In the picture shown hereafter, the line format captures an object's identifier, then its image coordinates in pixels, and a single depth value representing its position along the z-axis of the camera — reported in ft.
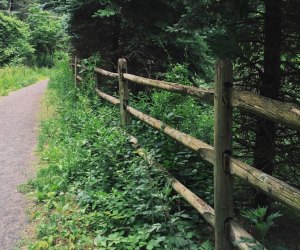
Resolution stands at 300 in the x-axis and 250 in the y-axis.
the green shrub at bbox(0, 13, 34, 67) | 100.22
